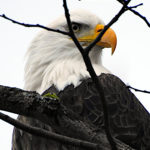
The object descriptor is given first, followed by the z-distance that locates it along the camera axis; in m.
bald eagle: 9.57
